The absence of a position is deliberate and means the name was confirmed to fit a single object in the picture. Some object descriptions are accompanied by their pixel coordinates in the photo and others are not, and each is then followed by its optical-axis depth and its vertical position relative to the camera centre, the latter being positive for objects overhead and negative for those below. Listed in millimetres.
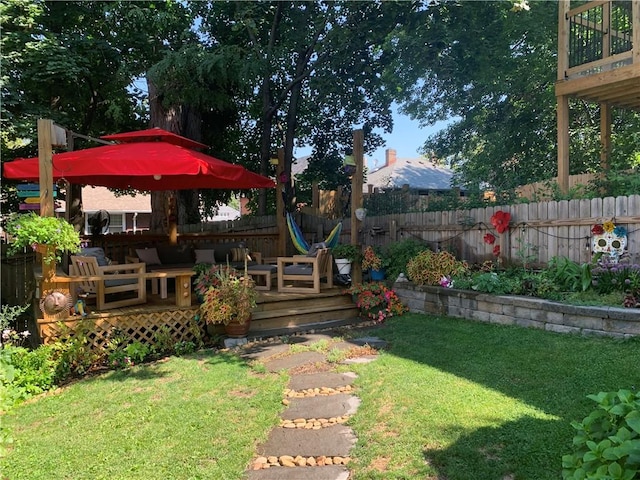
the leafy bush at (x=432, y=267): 6582 -584
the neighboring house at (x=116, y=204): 23203 +1397
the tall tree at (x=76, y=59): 8758 +3567
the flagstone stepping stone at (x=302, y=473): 2529 -1392
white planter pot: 7195 -599
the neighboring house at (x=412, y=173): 22812 +2953
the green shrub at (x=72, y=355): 4660 -1298
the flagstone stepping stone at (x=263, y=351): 4993 -1397
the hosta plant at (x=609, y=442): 1345 -705
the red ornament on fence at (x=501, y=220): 6360 +94
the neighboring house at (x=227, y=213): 32181 +1253
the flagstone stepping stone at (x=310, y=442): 2816 -1387
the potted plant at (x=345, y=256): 7078 -432
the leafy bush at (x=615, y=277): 4746 -559
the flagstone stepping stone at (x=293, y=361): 4574 -1381
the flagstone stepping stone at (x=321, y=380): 3967 -1367
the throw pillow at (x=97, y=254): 6088 -322
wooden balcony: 7152 +2607
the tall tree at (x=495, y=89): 9641 +3637
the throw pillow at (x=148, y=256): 7932 -444
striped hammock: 7602 -159
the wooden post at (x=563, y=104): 7680 +2119
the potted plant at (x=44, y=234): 4426 -27
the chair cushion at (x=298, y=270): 6988 -636
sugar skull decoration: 5145 -155
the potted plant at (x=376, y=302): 6516 -1073
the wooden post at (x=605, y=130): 8509 +1827
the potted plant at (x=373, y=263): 7270 -560
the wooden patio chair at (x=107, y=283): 5496 -666
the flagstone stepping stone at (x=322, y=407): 3365 -1375
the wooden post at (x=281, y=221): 9219 +170
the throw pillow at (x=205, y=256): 8586 -494
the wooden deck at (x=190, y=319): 5039 -1110
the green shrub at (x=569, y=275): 5191 -576
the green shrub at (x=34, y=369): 4332 -1356
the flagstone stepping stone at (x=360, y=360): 4523 -1332
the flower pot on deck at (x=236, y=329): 5500 -1211
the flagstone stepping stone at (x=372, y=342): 5015 -1304
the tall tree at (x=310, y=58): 9739 +3957
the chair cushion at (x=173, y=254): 8273 -435
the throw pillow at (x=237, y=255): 8945 -504
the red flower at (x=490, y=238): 6574 -161
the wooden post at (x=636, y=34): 6612 +2798
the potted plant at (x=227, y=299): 5316 -822
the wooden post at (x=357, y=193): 6945 +556
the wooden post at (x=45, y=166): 4879 +719
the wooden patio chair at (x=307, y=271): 6766 -662
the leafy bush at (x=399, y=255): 7145 -435
